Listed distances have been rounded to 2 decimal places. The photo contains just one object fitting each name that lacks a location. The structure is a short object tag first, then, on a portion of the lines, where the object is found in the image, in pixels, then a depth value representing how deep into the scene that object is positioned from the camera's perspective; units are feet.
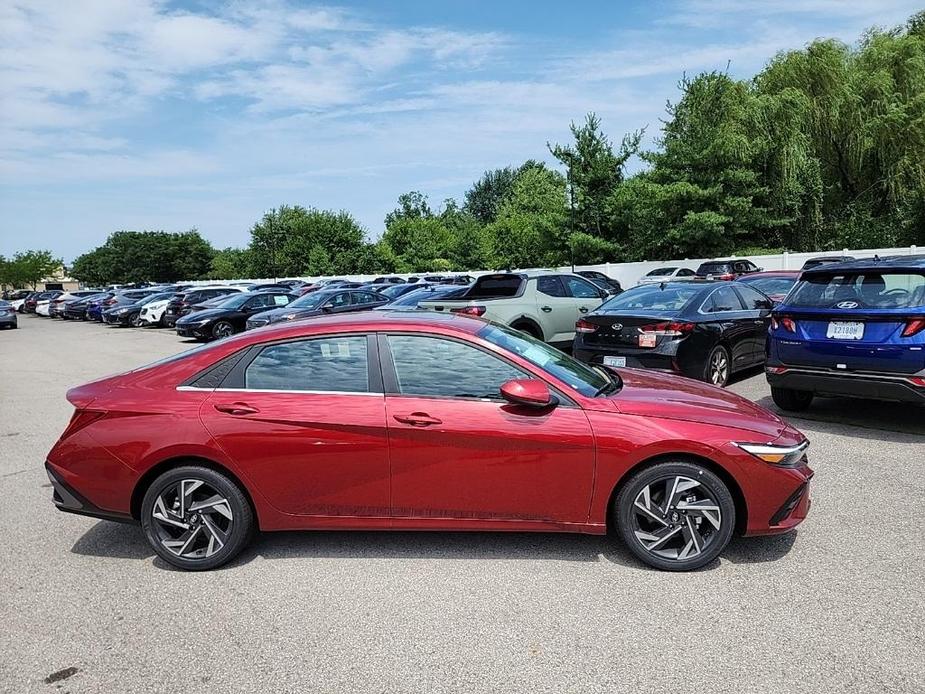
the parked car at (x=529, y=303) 40.19
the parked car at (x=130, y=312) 99.40
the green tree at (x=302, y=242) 240.53
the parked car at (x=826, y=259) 60.59
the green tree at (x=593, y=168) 126.52
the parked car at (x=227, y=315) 67.41
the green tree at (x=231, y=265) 267.80
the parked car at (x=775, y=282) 42.65
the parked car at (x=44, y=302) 147.13
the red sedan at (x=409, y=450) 12.97
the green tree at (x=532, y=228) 134.92
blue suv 21.09
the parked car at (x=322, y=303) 59.06
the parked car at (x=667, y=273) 96.20
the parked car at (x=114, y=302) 108.69
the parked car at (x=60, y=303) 136.67
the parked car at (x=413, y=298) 52.60
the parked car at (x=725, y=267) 89.44
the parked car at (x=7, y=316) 106.11
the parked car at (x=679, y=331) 27.78
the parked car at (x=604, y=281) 73.67
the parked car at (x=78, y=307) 122.01
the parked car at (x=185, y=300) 90.74
